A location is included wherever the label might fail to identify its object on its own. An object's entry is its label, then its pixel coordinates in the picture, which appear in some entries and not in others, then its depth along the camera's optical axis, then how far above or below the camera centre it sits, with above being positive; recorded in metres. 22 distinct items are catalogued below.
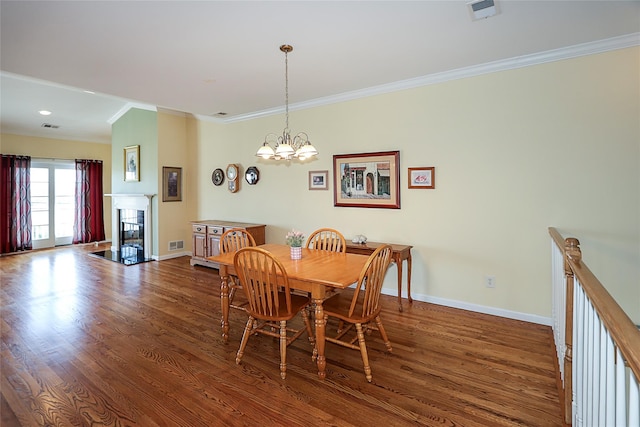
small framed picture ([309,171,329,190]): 4.70 +0.42
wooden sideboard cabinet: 5.32 -0.42
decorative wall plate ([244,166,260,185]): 5.53 +0.59
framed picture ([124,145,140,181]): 6.63 +0.98
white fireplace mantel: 6.37 +0.04
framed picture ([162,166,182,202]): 6.34 +0.51
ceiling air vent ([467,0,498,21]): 2.33 +1.44
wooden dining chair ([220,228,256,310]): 3.38 -0.34
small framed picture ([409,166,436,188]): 3.83 +0.37
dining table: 2.36 -0.49
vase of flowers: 3.04 -0.32
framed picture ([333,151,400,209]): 4.11 +0.38
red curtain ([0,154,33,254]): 6.77 +0.16
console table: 3.71 -0.50
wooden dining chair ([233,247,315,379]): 2.40 -0.61
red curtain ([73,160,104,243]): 7.88 +0.19
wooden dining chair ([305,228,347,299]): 3.41 -0.38
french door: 7.35 +0.21
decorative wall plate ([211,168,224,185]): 6.11 +0.62
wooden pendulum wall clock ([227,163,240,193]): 5.82 +0.60
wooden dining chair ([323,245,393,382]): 2.37 -0.76
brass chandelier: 2.89 +0.52
